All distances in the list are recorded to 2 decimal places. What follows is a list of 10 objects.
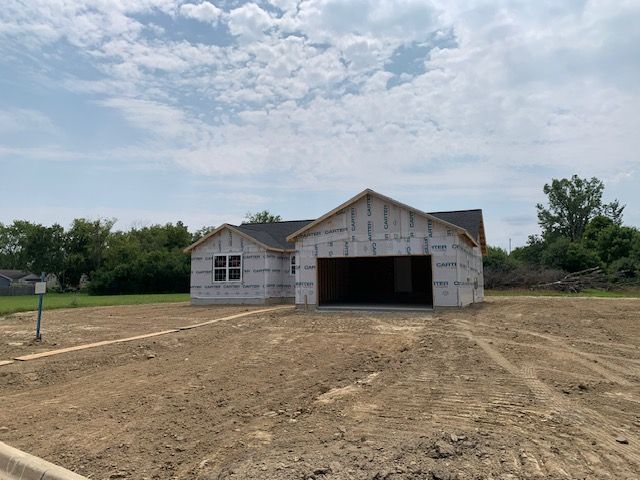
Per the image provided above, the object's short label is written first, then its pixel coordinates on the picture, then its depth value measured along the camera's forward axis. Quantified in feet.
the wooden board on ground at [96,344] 30.32
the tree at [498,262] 132.90
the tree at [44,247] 216.13
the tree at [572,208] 209.67
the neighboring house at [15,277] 251.82
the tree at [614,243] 148.15
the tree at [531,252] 158.52
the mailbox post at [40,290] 37.70
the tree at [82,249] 213.87
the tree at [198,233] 224.12
